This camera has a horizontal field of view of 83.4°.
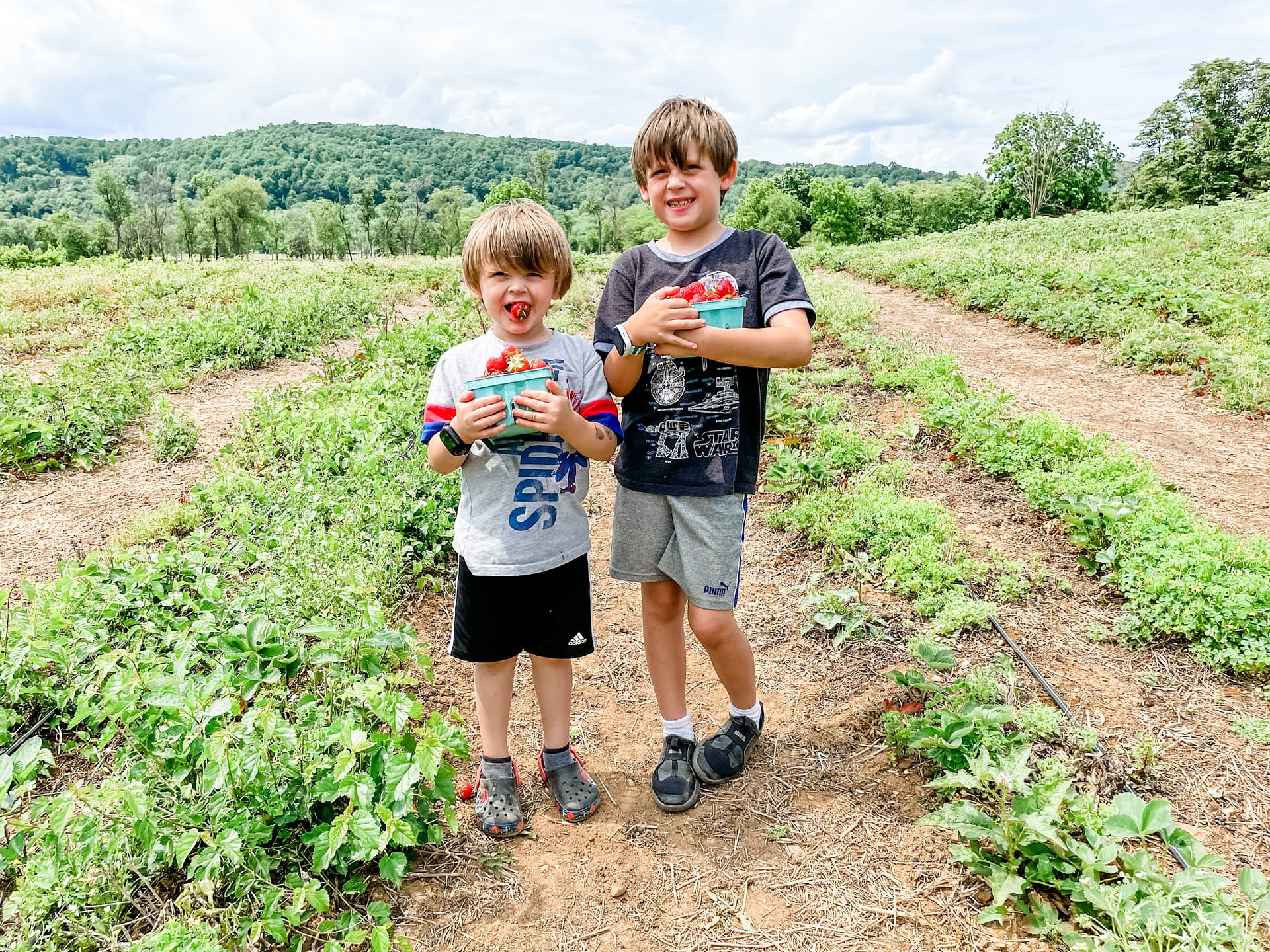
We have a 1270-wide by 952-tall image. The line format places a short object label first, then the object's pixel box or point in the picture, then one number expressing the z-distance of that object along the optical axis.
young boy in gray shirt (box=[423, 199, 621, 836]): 2.14
